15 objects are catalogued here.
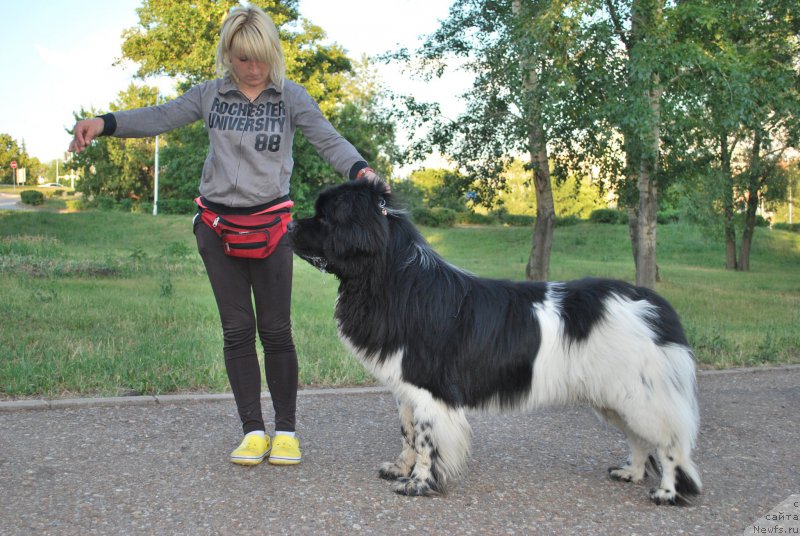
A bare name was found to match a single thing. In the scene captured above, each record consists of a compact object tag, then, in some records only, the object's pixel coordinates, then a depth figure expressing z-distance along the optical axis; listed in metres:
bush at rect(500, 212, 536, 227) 46.44
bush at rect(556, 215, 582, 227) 41.75
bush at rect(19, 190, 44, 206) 53.47
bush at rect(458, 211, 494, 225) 47.09
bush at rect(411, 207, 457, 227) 44.34
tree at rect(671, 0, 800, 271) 10.66
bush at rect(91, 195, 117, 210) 46.16
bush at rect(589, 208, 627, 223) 41.22
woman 4.43
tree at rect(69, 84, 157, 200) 51.03
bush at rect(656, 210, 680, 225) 41.56
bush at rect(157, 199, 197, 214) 44.84
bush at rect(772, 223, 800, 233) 46.50
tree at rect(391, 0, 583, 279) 11.48
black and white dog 4.16
